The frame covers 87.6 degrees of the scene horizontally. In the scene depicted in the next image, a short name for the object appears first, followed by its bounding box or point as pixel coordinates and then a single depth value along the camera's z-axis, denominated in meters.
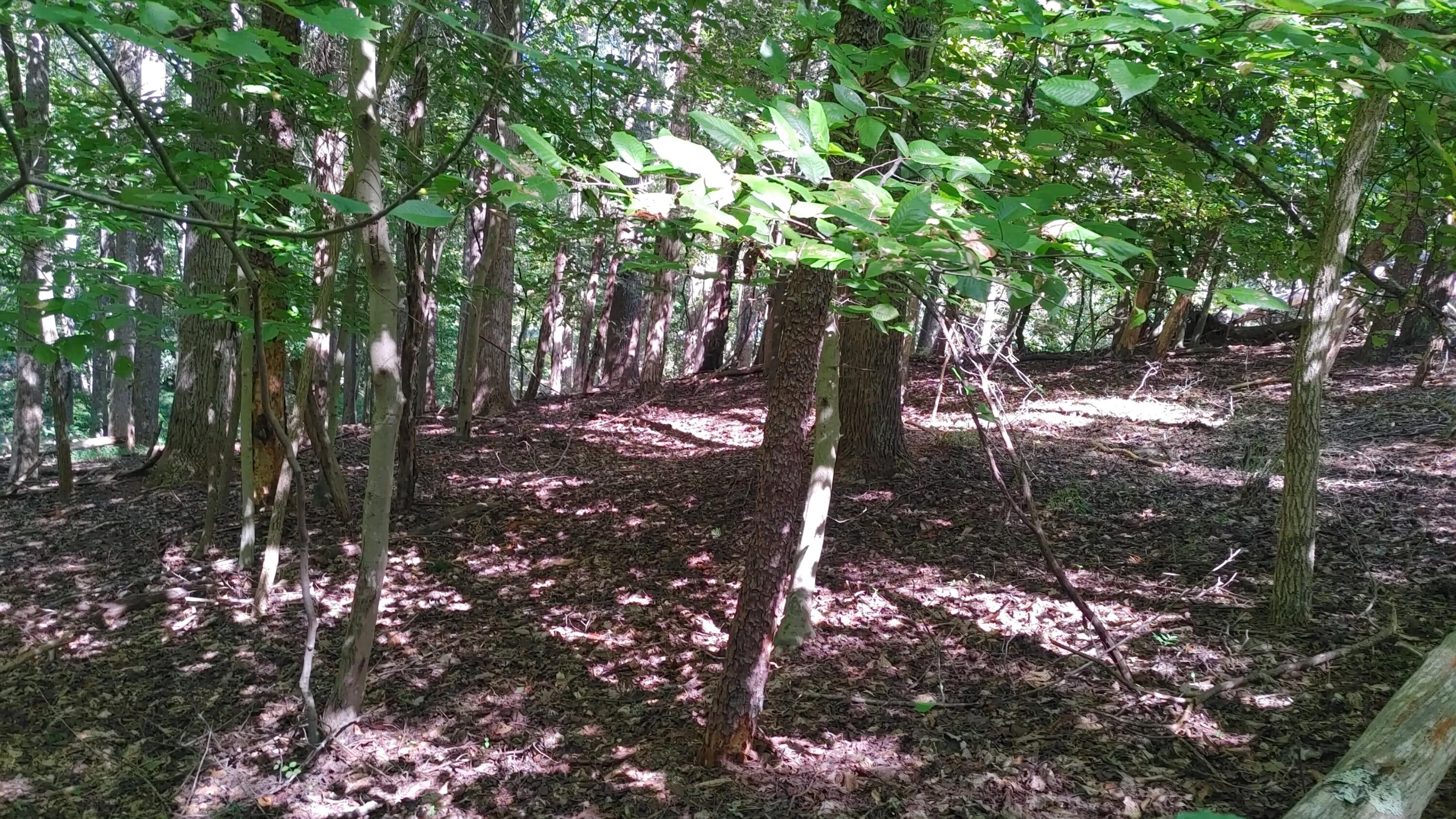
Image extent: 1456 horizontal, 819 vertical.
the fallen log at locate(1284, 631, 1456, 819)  1.64
